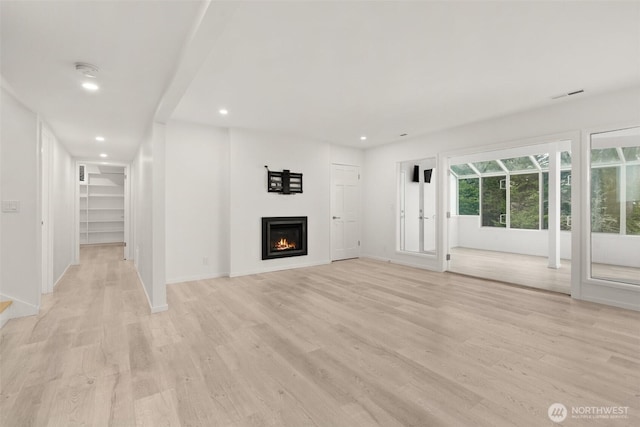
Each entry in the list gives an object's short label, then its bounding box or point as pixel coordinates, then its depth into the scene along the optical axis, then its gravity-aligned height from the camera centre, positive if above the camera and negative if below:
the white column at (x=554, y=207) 5.93 +0.10
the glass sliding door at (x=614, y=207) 3.72 +0.06
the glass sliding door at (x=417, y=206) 6.44 +0.14
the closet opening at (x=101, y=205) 9.09 +0.27
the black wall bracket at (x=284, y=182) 5.51 +0.60
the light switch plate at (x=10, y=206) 3.23 +0.09
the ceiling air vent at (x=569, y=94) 3.59 +1.49
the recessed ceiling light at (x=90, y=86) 2.81 +1.25
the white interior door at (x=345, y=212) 6.62 +0.01
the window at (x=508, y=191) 7.63 +0.62
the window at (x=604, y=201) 3.86 +0.14
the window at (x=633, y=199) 3.73 +0.16
